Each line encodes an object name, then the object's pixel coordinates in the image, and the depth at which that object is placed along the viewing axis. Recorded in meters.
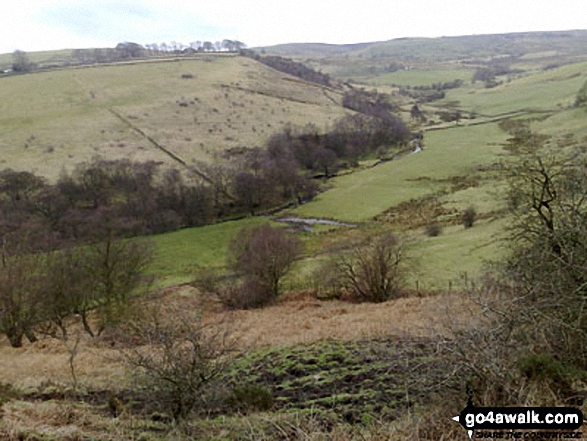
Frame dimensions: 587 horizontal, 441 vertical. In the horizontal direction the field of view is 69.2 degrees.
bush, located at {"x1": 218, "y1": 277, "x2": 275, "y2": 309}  29.97
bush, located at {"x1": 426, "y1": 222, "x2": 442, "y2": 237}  43.06
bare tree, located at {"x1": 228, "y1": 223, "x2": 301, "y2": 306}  29.56
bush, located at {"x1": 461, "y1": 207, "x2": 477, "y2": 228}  42.88
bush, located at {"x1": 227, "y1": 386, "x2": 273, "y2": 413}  10.95
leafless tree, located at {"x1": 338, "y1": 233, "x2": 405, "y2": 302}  27.23
